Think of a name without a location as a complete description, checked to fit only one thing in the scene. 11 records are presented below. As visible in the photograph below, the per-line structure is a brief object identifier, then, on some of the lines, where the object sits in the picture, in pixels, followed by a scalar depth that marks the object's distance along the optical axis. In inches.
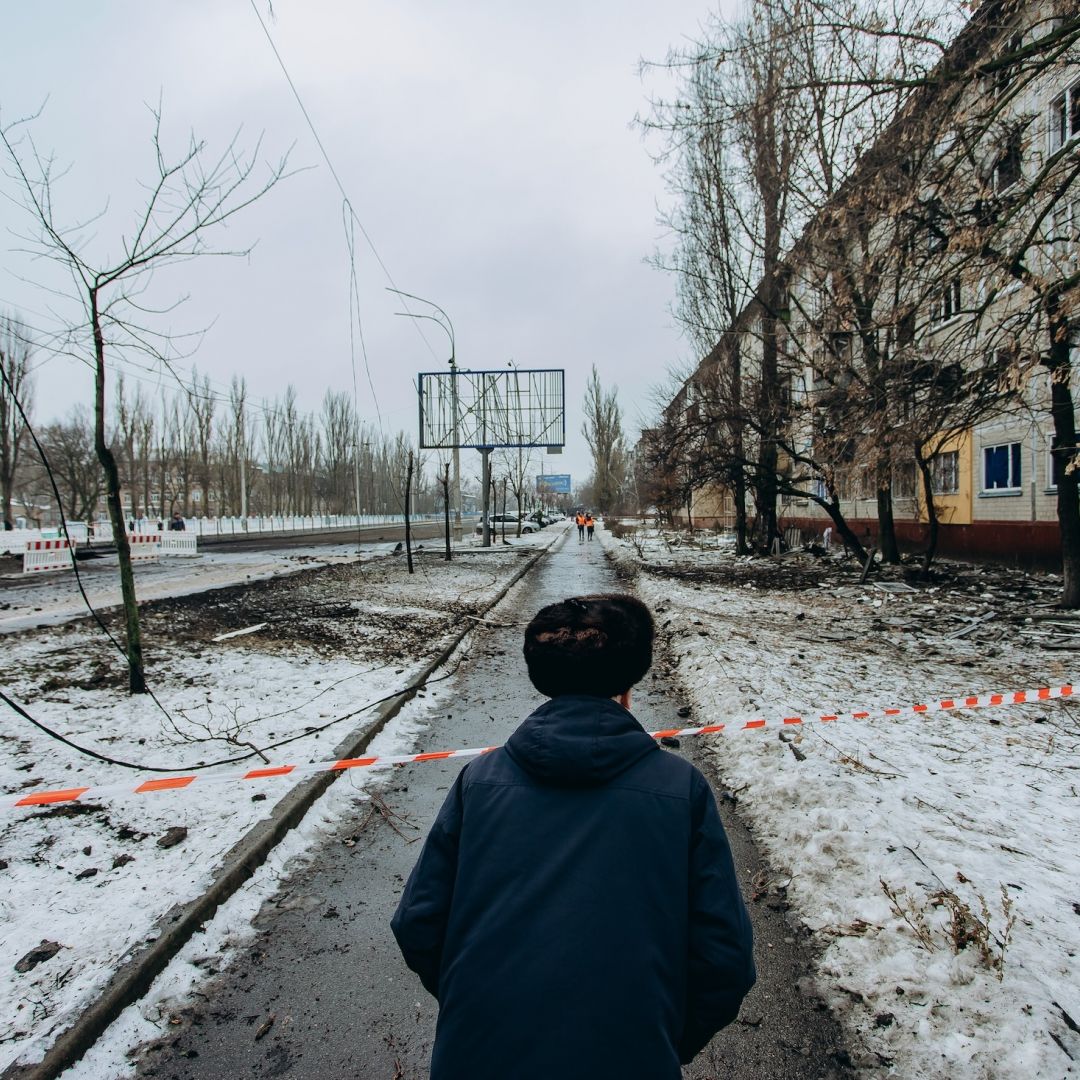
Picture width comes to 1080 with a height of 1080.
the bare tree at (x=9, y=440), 1269.7
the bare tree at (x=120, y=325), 220.7
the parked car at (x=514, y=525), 2354.1
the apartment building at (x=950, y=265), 273.4
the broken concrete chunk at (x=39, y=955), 103.2
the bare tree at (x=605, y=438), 2502.5
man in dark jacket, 46.7
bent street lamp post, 957.2
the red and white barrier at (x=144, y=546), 940.6
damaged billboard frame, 1082.7
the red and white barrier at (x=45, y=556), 737.0
